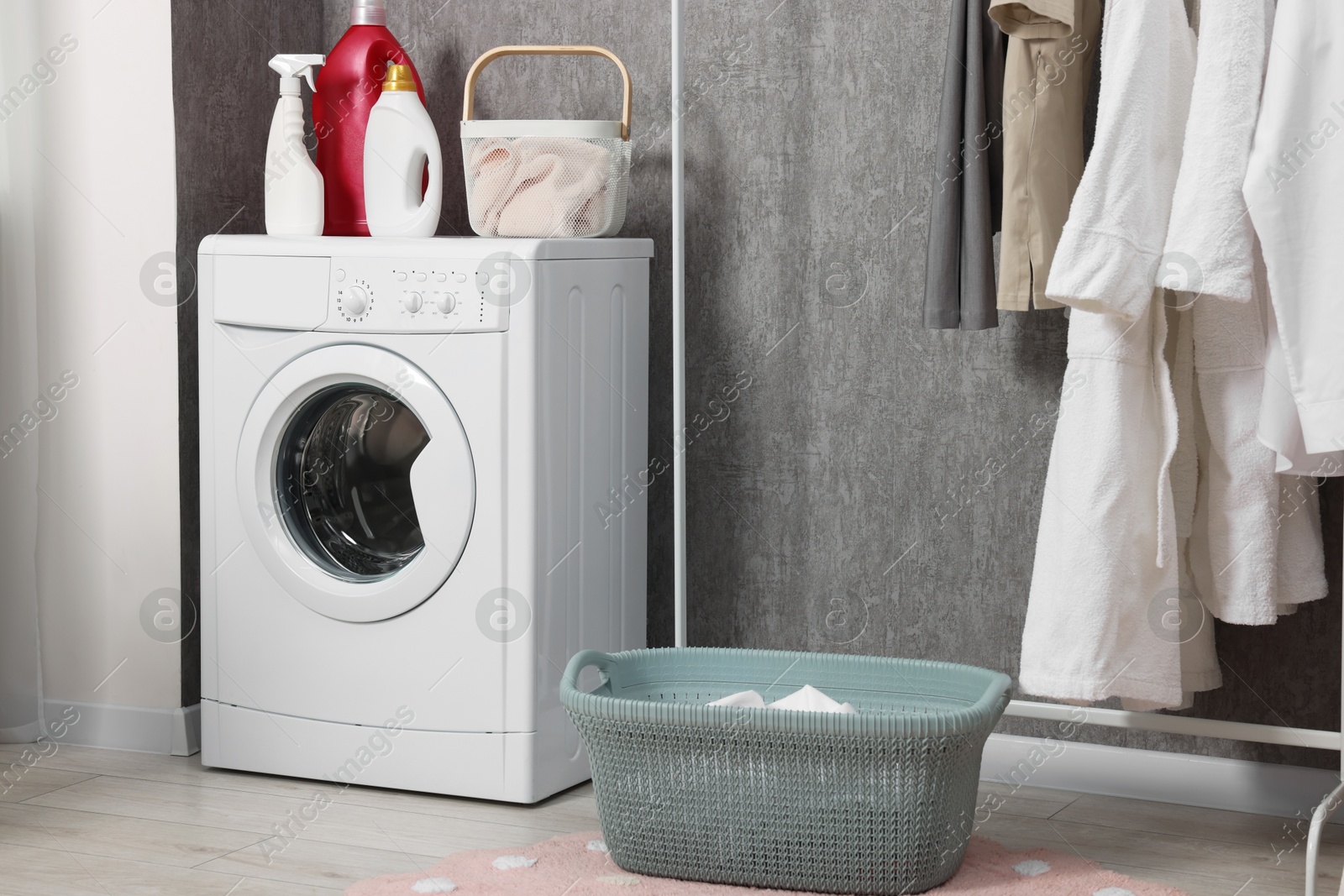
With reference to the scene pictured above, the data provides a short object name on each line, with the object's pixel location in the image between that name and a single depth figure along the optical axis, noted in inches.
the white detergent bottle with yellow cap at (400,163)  225.1
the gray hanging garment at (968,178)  211.7
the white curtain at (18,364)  227.3
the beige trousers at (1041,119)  205.5
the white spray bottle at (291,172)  225.9
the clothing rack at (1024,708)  205.9
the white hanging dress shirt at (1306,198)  196.4
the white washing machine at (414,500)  216.6
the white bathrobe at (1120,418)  199.5
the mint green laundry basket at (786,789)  200.8
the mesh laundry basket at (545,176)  221.1
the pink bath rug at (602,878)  203.3
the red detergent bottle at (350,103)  229.4
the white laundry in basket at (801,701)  207.8
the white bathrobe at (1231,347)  197.9
